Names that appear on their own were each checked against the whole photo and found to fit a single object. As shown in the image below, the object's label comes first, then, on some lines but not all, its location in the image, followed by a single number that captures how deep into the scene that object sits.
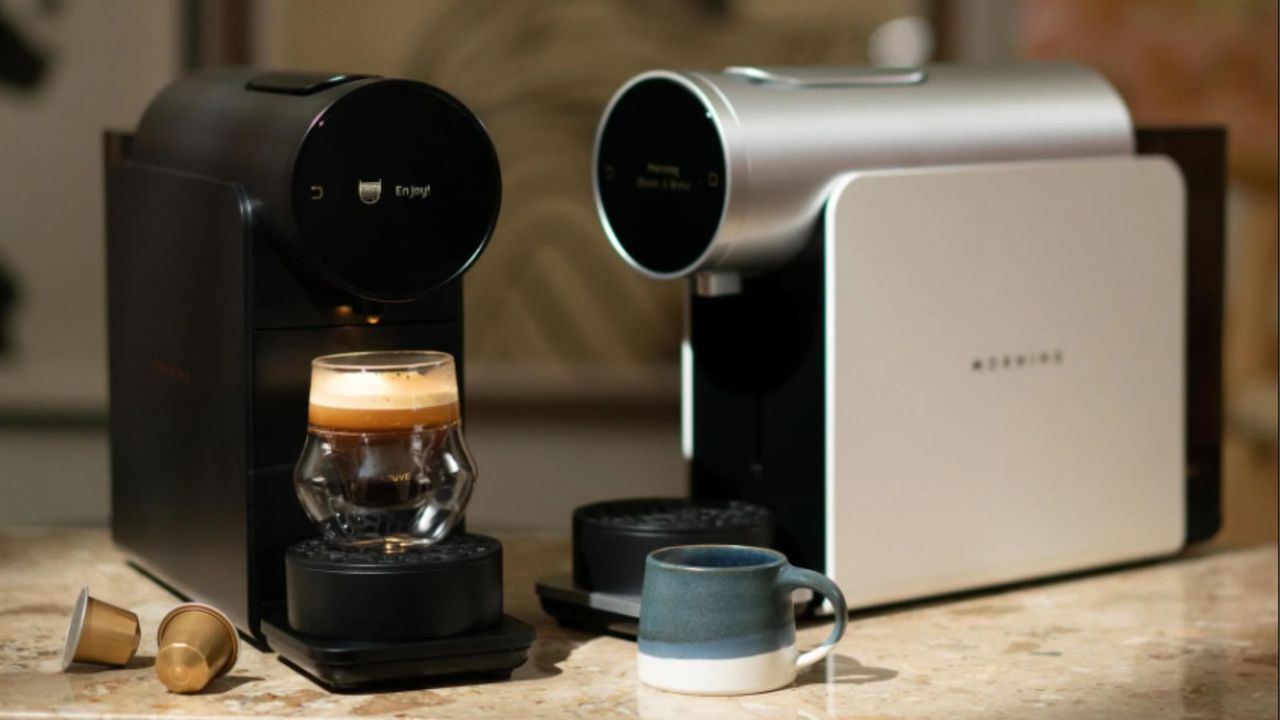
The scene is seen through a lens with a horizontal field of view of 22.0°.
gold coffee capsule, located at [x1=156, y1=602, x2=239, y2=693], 1.48
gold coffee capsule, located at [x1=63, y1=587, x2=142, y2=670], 1.51
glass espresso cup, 1.49
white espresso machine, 1.61
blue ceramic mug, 1.47
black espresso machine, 1.49
